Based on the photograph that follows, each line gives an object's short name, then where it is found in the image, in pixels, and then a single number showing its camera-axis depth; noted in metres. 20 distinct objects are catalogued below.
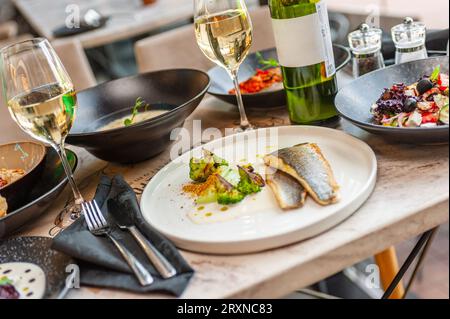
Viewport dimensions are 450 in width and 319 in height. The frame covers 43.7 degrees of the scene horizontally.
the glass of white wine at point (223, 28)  1.01
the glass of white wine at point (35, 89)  0.87
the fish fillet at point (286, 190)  0.77
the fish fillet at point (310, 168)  0.77
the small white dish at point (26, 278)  0.75
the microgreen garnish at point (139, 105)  1.17
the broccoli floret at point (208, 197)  0.85
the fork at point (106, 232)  0.72
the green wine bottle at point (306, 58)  0.96
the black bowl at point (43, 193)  0.90
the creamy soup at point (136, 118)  1.21
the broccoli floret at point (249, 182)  0.84
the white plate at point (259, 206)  0.73
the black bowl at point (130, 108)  1.02
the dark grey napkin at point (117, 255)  0.71
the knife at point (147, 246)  0.72
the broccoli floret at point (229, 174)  0.88
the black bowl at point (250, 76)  1.16
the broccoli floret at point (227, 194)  0.82
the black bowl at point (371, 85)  0.95
